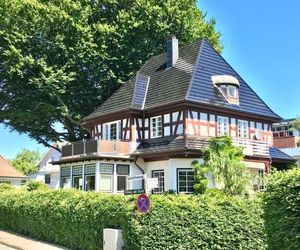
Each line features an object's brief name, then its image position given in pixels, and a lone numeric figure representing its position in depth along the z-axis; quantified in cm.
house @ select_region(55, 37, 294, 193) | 1996
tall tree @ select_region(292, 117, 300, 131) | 4184
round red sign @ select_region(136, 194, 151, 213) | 945
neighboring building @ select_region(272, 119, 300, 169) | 3177
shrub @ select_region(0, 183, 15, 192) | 1854
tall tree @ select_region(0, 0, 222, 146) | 2469
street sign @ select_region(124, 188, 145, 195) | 1055
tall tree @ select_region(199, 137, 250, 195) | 1460
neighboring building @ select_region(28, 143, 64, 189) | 4020
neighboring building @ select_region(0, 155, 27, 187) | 3358
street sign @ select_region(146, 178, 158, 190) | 1195
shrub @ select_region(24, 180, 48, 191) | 2111
